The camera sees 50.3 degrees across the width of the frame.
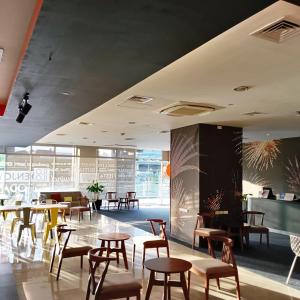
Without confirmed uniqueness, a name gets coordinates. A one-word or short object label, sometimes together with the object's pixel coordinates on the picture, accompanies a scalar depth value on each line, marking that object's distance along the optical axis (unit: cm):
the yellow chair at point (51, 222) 748
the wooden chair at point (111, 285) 325
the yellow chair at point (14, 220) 813
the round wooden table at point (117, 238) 529
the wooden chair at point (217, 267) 396
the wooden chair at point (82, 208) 1066
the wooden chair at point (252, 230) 721
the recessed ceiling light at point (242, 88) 427
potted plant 1410
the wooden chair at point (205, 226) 636
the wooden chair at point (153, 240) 516
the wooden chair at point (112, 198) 1448
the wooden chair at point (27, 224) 728
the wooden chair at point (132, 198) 1502
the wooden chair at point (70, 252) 500
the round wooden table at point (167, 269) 360
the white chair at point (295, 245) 479
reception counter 873
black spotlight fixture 439
